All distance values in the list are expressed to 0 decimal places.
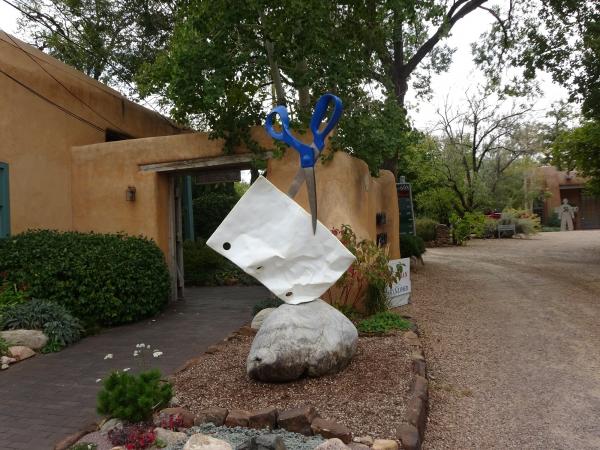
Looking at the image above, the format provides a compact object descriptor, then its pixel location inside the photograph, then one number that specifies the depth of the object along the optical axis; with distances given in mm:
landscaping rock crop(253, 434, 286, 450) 2957
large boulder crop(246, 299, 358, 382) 4160
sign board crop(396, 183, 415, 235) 14070
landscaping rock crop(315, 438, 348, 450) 3035
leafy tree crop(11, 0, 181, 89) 13094
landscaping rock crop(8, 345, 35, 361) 5633
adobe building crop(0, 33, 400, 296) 7711
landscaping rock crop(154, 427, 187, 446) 3328
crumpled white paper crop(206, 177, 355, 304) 4551
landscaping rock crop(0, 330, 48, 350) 5891
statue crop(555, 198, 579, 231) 30500
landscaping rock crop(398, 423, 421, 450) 3236
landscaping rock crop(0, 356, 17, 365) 5430
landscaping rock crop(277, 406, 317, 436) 3432
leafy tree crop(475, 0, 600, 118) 11062
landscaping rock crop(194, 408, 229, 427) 3586
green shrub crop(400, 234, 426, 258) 12961
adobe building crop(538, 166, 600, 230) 32719
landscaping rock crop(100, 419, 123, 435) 3514
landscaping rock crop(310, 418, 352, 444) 3303
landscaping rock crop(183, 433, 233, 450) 2977
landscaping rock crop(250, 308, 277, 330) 6326
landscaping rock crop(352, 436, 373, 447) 3279
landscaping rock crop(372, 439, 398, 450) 3184
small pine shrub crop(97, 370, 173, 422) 3387
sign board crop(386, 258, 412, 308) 7699
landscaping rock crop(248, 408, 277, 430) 3502
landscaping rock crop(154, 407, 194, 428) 3585
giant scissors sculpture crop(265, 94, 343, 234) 4359
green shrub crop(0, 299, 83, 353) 6238
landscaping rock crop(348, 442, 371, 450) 3154
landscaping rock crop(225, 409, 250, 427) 3541
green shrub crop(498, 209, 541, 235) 23656
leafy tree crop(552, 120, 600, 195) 12880
